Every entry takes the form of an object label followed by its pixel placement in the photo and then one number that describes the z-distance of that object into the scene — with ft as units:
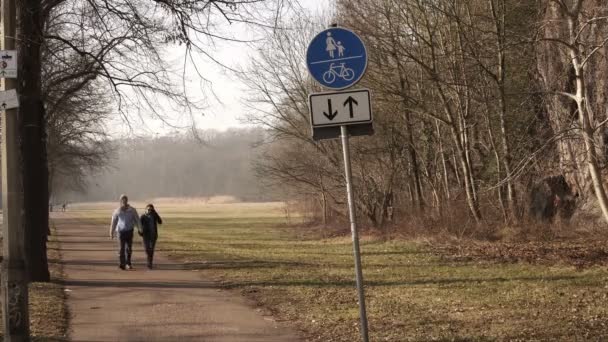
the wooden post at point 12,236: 24.16
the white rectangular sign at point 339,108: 20.76
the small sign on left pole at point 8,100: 24.49
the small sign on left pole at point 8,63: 24.58
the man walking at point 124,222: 50.16
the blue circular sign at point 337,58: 21.01
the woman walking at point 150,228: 52.39
